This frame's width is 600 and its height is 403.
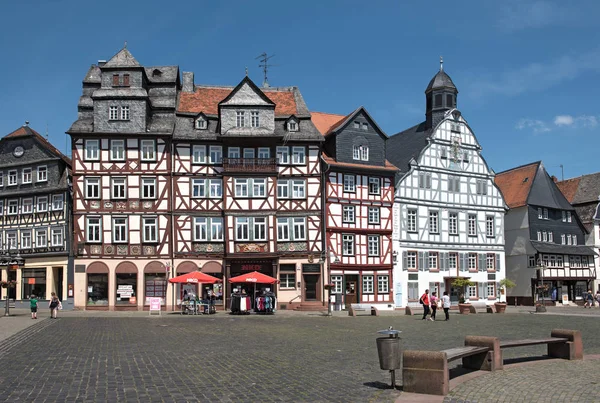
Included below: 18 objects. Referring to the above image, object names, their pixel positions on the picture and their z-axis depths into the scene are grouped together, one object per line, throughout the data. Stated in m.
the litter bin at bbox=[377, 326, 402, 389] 11.23
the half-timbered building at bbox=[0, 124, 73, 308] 48.28
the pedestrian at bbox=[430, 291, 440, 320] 32.59
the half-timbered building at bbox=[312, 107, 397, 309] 48.09
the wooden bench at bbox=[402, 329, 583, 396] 10.96
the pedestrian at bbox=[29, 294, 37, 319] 33.46
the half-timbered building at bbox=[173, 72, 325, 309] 45.53
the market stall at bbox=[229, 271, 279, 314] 38.56
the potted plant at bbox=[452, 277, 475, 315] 51.75
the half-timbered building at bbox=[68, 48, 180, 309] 44.81
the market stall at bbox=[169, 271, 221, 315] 38.47
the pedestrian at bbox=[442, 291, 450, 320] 33.56
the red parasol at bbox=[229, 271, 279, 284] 38.84
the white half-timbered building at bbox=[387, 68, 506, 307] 52.09
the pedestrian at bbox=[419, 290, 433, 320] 34.28
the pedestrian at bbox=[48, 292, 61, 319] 33.84
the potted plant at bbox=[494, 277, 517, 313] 55.00
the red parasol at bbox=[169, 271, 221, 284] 38.34
